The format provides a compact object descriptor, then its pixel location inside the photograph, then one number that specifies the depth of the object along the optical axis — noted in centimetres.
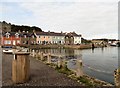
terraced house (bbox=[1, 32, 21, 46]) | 3542
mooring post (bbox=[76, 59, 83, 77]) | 531
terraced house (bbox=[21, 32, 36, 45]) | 3979
